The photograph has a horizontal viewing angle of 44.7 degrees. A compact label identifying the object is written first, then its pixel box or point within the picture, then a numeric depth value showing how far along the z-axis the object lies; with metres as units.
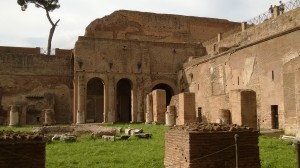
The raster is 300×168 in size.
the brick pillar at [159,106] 22.33
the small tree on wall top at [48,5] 33.25
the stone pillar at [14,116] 22.70
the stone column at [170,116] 19.62
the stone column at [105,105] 25.42
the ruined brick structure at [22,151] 4.61
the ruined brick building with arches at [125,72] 18.53
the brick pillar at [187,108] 18.06
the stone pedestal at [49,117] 22.43
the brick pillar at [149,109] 23.47
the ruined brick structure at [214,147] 5.28
